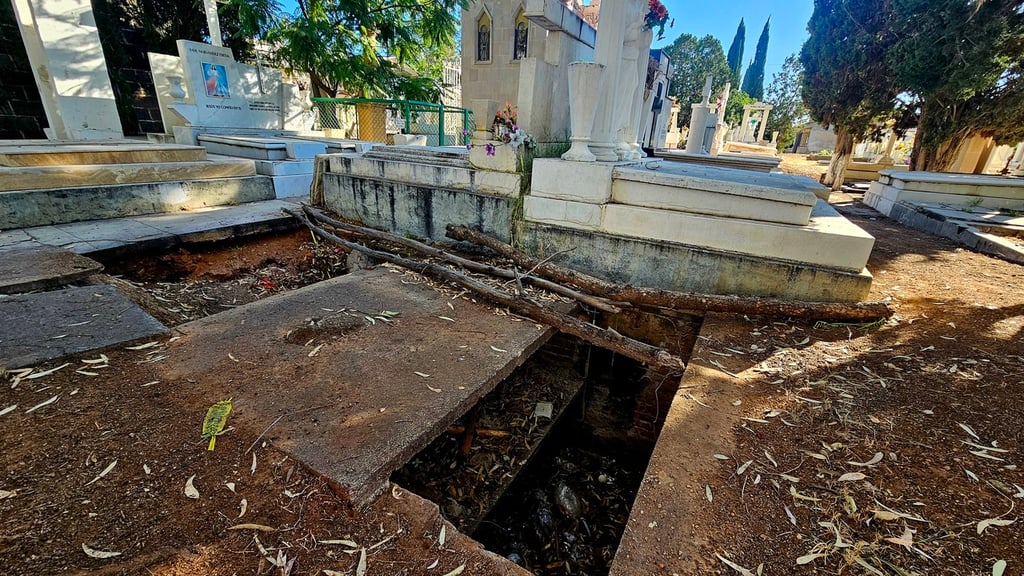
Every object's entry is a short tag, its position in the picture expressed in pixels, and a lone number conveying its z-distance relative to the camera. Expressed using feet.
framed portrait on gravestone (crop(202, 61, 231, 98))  29.25
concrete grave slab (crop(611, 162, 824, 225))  11.81
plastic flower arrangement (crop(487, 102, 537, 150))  14.61
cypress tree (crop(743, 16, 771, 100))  130.93
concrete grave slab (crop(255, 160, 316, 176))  23.07
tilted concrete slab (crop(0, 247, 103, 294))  10.03
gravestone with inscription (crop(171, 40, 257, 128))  28.37
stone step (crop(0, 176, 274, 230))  15.25
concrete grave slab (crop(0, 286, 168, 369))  7.70
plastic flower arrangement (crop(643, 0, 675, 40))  16.70
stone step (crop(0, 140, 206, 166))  16.89
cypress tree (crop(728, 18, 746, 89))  131.64
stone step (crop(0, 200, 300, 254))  13.50
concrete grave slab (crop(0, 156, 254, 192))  15.61
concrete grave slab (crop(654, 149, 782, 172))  25.63
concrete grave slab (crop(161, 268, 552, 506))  6.24
